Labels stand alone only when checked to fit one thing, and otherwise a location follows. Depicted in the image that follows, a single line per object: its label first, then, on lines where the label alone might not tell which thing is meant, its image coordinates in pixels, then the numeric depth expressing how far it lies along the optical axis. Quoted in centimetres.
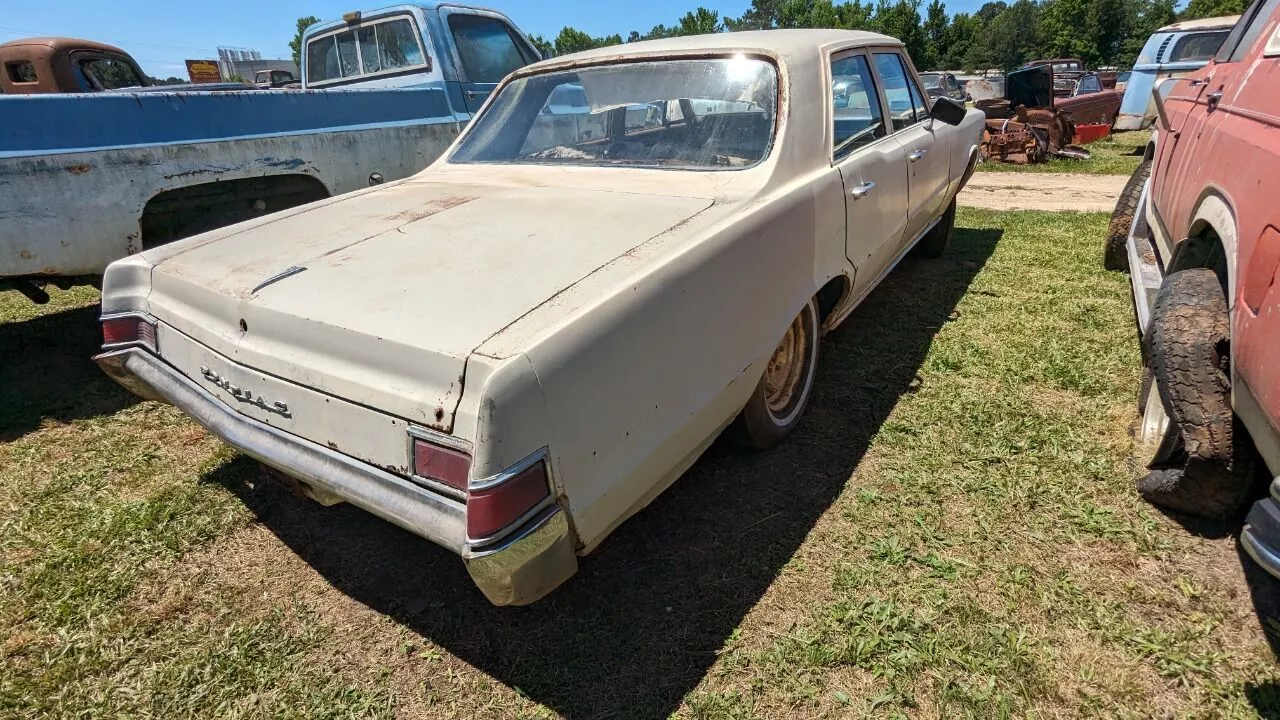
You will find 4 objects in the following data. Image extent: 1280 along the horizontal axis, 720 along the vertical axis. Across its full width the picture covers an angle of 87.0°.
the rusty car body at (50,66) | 625
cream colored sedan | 151
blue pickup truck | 320
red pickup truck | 164
